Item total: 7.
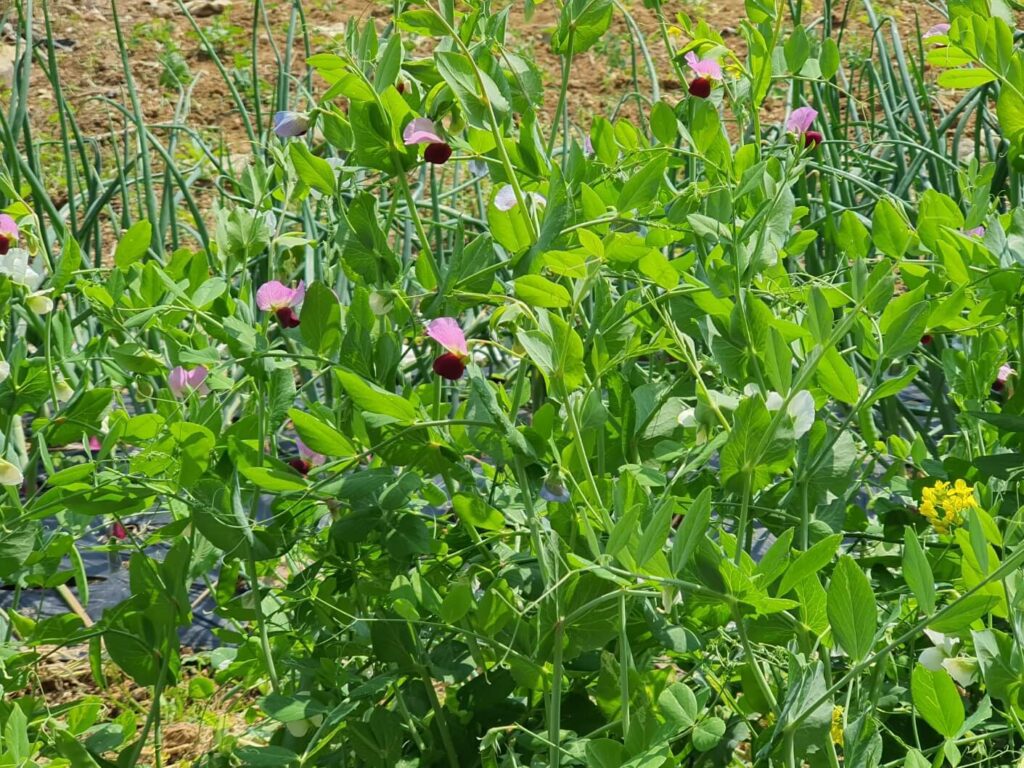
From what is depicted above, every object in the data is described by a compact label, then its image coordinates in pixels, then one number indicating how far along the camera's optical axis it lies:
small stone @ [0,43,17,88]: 5.69
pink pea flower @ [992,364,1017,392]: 1.93
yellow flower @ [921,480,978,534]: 1.73
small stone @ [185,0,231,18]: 6.43
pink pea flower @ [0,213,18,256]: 1.89
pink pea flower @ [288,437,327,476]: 1.88
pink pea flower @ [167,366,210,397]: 1.90
